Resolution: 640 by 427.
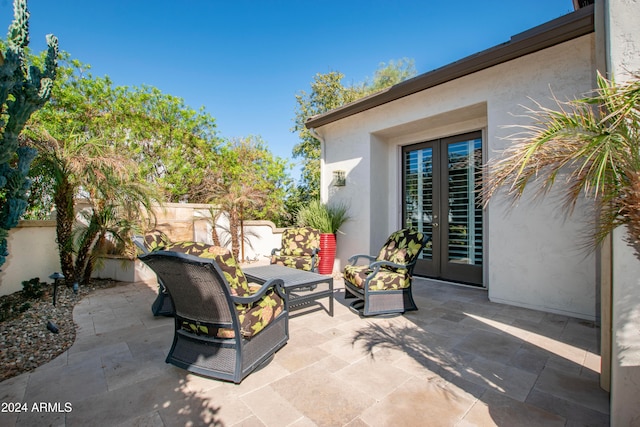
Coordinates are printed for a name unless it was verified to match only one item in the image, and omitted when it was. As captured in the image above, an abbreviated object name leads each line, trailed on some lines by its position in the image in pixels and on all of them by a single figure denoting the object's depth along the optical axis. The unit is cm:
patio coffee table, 338
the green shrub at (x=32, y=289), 445
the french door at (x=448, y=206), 568
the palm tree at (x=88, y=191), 461
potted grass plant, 659
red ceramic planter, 658
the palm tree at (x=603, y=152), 140
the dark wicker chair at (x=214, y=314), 202
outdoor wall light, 696
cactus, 228
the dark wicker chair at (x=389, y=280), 379
